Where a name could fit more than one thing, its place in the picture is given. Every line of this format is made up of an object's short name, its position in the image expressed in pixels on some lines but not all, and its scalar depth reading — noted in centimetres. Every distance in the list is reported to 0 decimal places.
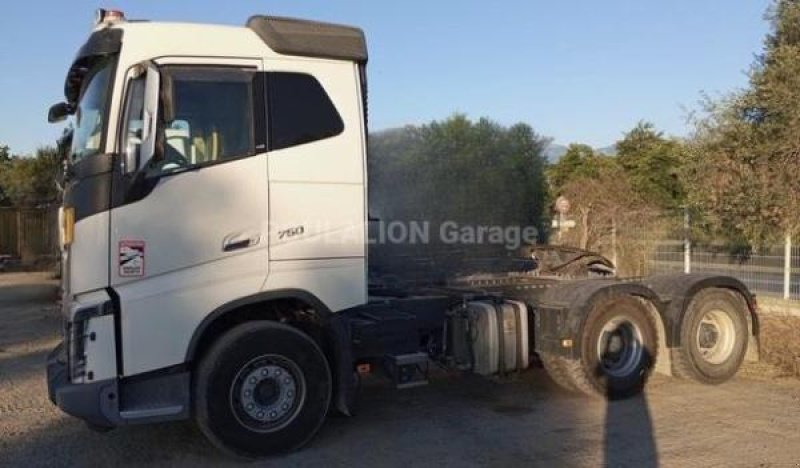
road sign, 1722
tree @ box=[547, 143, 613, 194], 2627
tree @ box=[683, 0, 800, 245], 1327
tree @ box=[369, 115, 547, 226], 1277
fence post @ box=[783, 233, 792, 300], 1300
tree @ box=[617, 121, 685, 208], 2103
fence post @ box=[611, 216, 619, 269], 1630
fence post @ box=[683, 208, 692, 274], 1469
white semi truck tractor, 565
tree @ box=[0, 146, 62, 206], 2945
